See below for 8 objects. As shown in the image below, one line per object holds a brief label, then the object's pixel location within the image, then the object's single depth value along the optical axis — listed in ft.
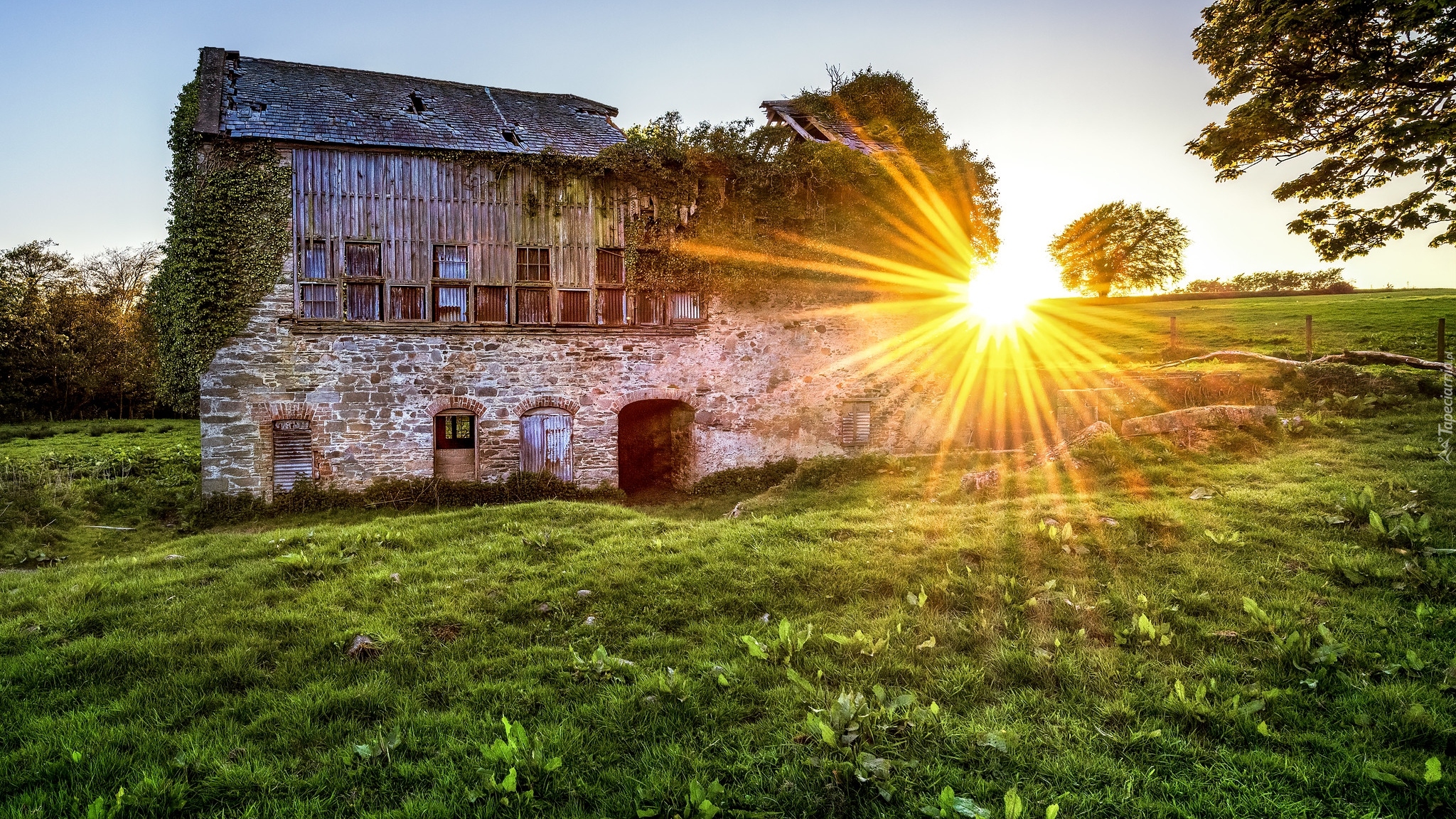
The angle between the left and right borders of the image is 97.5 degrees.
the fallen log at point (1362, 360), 40.93
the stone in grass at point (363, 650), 17.67
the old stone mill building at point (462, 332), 49.16
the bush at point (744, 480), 56.49
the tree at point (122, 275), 133.18
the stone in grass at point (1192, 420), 36.60
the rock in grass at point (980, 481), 34.76
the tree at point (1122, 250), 161.99
